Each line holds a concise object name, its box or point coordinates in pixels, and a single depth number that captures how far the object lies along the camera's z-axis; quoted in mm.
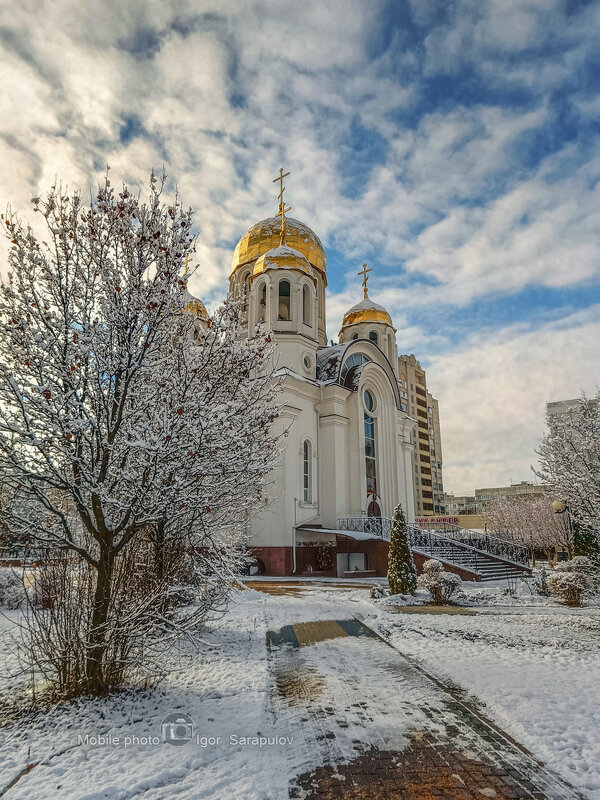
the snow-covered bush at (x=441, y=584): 12797
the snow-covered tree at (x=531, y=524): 35906
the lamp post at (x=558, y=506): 13845
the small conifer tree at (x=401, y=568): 13781
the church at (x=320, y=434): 21516
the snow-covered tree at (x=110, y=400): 4852
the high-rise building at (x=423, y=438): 75625
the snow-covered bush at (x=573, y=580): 11938
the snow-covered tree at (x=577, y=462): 10633
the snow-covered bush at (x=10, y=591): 10766
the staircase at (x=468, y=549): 19812
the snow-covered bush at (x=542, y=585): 14138
